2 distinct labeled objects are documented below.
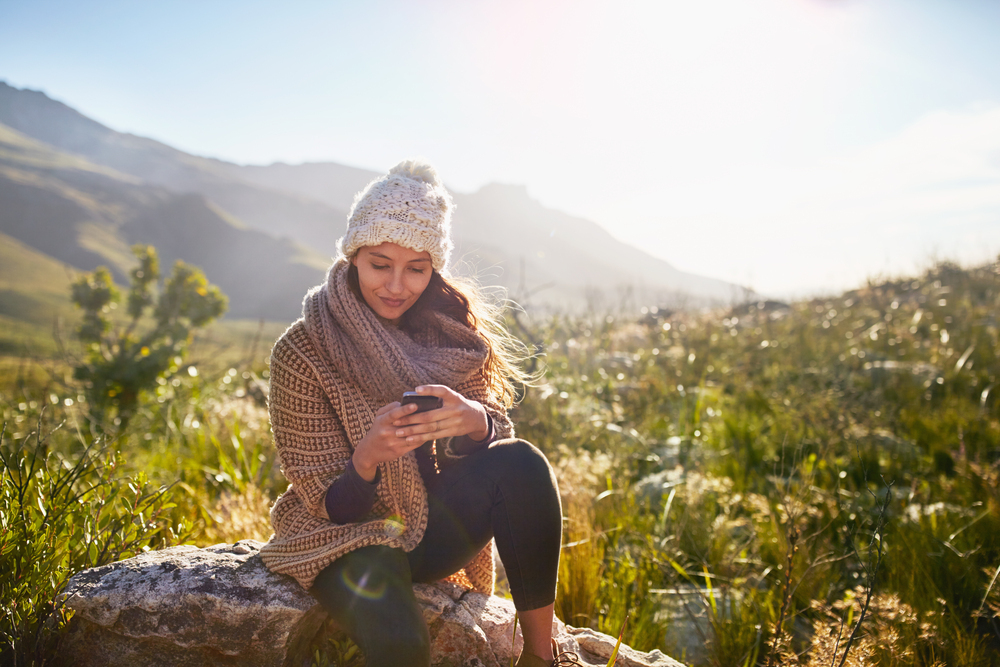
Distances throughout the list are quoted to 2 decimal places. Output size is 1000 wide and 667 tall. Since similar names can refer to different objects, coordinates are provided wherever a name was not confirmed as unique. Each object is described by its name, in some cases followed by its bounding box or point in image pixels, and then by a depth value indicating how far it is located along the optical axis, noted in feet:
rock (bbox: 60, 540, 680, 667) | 5.42
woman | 5.37
